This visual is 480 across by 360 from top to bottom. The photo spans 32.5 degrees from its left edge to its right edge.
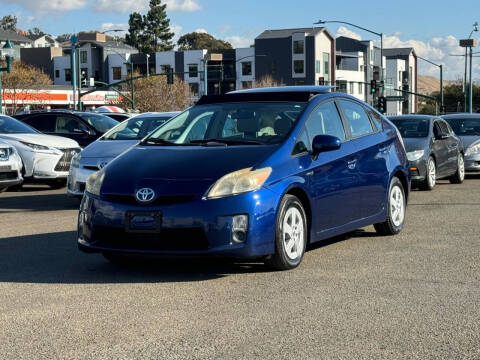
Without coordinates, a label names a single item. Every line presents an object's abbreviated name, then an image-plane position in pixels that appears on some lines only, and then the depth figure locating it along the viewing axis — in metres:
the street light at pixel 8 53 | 38.06
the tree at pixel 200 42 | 147.50
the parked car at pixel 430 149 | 15.37
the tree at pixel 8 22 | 146.93
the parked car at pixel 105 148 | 12.68
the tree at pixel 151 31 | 130.00
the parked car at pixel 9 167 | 13.80
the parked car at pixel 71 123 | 18.30
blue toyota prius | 6.61
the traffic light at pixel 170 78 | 60.54
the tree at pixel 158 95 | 77.81
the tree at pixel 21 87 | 71.19
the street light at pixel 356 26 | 50.79
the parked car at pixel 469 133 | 18.53
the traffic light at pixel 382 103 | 59.72
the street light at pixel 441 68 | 71.81
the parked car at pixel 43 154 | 15.52
